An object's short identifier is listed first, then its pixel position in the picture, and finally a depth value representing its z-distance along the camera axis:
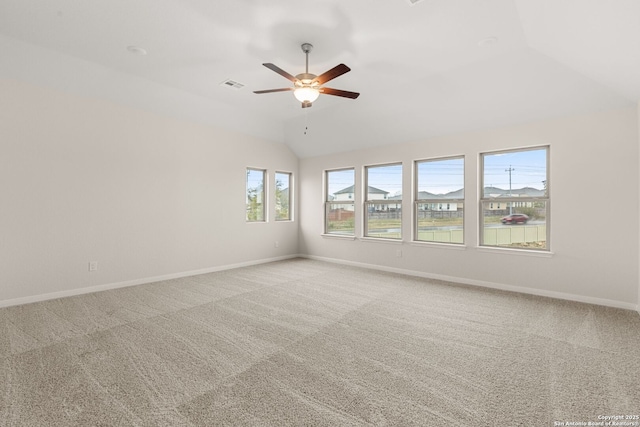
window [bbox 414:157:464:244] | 5.06
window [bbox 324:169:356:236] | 6.46
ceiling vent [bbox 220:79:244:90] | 4.35
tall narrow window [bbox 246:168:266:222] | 6.27
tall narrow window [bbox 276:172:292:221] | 6.88
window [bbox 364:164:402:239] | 5.80
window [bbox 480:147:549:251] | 4.27
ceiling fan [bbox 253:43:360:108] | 3.12
